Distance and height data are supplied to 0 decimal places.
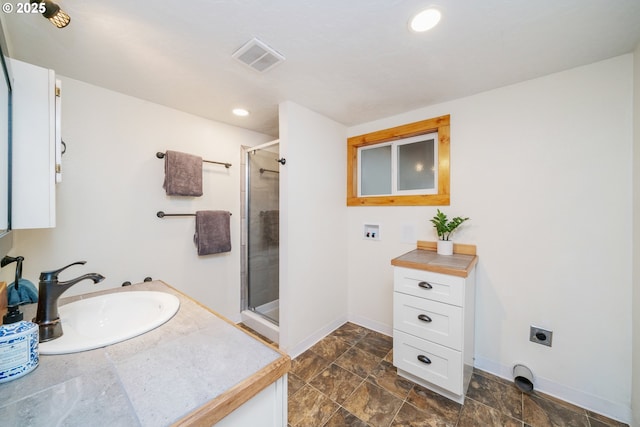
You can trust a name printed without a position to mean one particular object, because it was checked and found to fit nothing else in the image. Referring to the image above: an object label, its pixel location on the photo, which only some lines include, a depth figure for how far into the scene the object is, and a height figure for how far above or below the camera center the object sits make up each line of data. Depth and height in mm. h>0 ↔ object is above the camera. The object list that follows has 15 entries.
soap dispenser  581 -354
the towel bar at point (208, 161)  1947 +480
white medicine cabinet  880 +251
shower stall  2556 -266
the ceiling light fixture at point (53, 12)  906 +790
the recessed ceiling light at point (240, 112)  2104 +920
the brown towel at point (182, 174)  1963 +325
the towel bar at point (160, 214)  1962 -22
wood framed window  2047 +467
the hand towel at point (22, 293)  944 -343
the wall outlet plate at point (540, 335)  1607 -863
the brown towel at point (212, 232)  2180 -202
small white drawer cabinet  1486 -746
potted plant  1879 -140
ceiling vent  1298 +923
